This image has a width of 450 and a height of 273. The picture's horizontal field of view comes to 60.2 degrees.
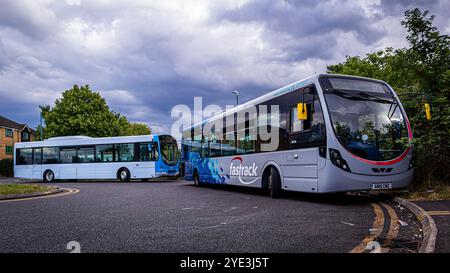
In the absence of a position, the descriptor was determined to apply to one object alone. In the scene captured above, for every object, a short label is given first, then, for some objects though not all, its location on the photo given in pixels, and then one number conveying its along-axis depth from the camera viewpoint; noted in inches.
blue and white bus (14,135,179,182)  952.3
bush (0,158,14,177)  1893.5
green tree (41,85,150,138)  1803.6
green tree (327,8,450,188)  395.9
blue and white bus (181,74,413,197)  353.4
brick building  2357.0
